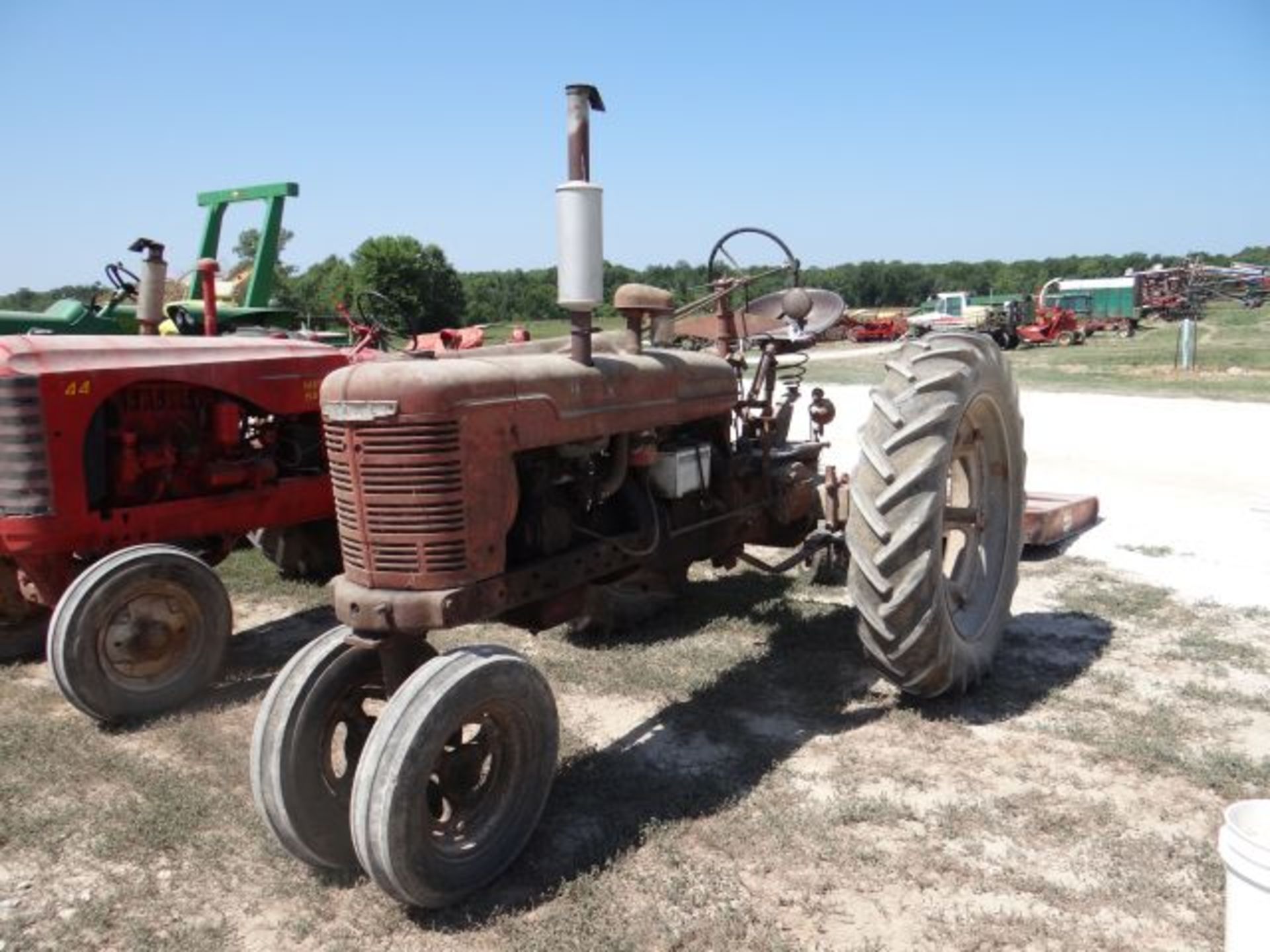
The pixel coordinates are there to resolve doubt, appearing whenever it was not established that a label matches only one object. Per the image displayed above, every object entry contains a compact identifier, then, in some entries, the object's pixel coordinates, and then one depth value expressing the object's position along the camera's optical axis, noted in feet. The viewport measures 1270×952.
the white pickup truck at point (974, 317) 108.68
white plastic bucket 6.84
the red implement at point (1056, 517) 20.89
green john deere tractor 21.47
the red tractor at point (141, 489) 14.17
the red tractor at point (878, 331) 134.62
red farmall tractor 9.32
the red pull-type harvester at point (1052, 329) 110.73
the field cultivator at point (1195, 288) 139.64
